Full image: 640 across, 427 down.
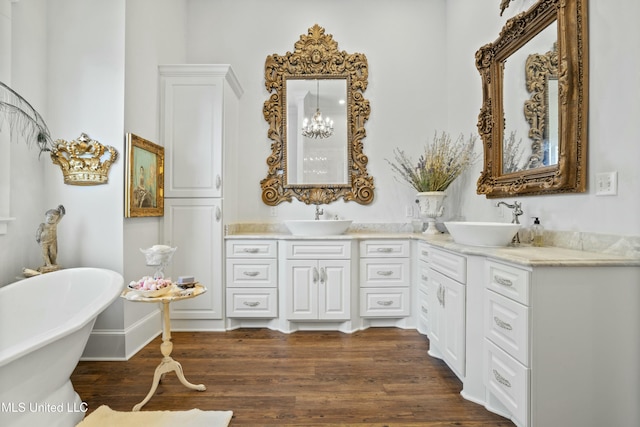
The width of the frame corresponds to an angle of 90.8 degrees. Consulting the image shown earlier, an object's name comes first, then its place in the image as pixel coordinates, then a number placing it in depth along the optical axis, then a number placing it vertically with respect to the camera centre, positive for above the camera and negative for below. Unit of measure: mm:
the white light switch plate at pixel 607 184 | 1628 +156
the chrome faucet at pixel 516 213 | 2131 -2
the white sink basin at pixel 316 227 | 3004 -147
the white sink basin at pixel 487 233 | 1876 -127
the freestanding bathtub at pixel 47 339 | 1290 -648
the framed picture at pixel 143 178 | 2482 +279
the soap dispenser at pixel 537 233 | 2068 -135
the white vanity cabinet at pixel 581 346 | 1424 -599
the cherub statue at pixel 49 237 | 2213 -187
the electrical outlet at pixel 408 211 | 3609 +14
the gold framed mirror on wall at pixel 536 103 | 1815 +755
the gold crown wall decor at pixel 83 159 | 2396 +394
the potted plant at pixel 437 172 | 3098 +411
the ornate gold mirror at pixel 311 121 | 3578 +1021
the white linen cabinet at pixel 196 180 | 3014 +301
